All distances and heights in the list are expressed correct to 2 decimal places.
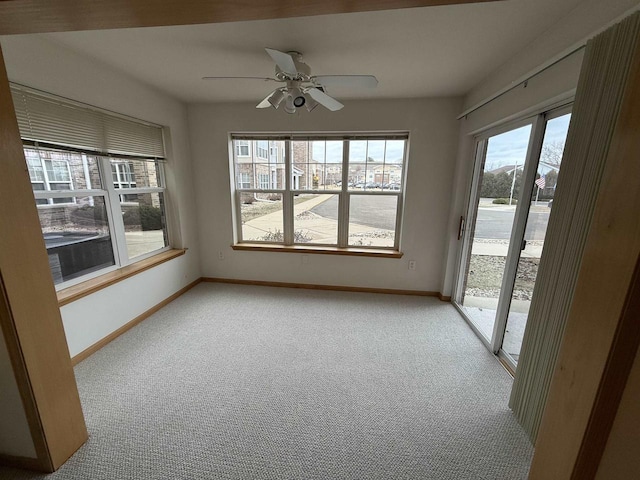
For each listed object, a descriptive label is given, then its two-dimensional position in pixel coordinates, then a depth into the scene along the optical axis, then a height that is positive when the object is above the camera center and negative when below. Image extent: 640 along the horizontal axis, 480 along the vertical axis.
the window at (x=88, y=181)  1.87 +0.01
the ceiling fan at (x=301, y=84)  1.65 +0.70
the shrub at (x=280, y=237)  3.60 -0.70
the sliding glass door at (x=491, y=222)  2.13 -0.29
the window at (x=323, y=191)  3.25 -0.04
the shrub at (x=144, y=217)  2.66 -0.36
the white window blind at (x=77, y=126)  1.74 +0.45
